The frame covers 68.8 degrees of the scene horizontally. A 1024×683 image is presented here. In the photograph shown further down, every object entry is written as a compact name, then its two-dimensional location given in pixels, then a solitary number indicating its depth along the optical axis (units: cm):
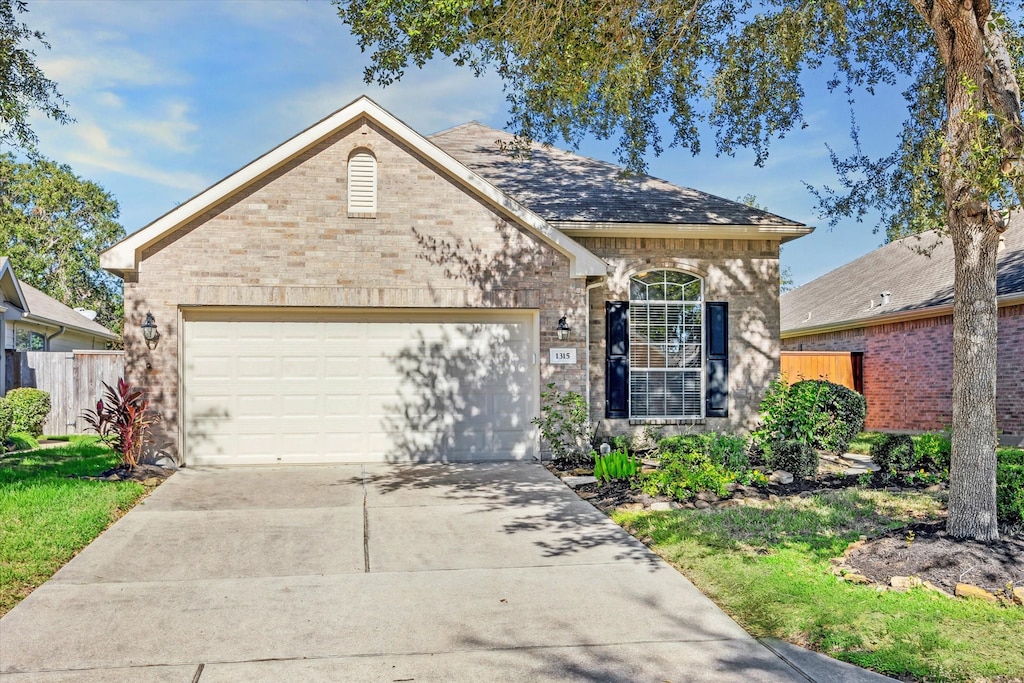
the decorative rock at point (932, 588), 529
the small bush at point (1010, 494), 682
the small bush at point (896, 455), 997
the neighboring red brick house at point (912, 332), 1449
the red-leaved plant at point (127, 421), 1002
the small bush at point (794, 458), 962
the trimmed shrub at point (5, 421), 1354
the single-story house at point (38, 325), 1745
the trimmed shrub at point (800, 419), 980
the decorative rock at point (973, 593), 518
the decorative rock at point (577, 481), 960
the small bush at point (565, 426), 1123
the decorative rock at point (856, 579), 558
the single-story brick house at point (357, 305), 1067
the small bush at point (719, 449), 937
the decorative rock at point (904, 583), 538
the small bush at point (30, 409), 1506
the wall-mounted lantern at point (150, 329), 1044
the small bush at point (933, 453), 981
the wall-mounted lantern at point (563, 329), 1137
